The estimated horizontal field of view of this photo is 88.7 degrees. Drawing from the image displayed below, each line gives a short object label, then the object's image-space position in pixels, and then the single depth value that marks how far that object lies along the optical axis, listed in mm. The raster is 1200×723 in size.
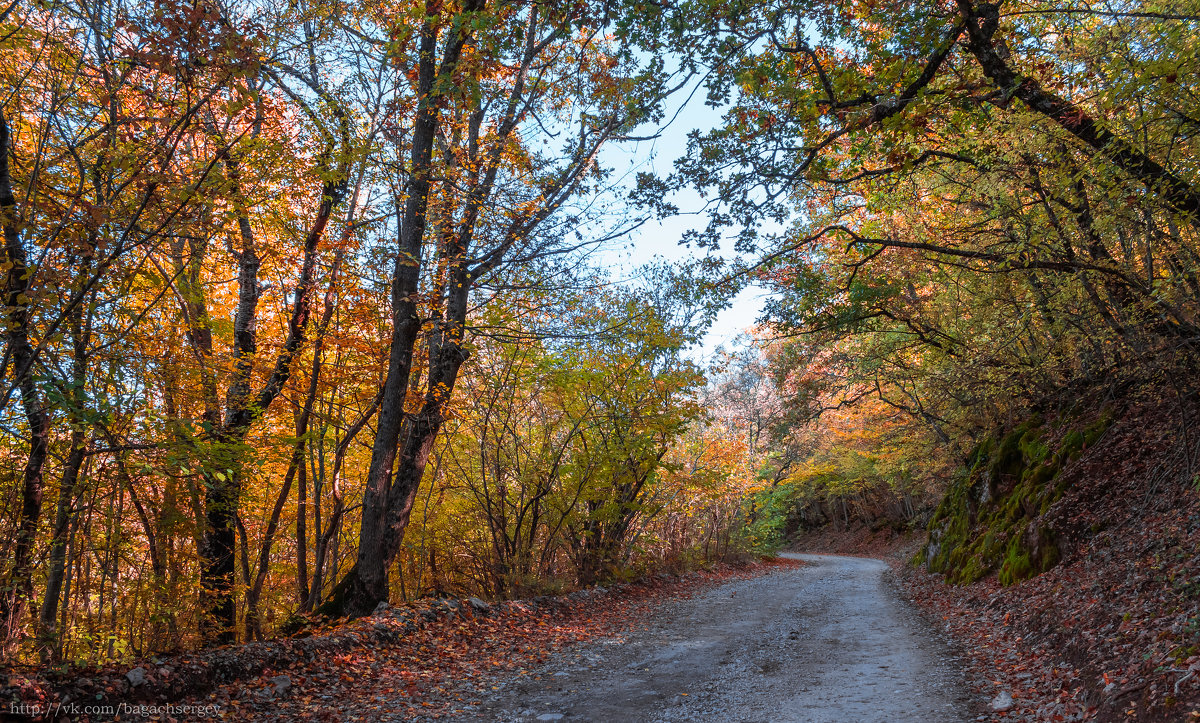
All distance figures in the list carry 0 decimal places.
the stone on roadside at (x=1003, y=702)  4703
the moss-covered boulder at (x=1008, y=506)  9461
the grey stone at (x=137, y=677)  4508
